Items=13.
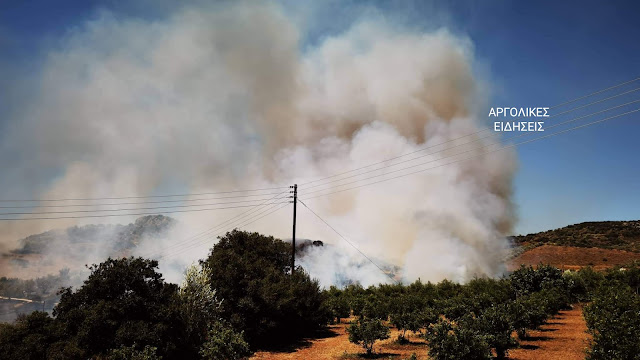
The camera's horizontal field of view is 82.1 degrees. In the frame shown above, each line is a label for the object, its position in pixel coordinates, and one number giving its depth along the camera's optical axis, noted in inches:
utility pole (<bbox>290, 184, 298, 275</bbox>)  1382.9
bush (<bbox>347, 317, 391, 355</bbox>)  840.3
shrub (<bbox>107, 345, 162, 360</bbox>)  556.4
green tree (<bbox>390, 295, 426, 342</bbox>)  985.5
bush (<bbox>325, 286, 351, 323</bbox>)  1539.1
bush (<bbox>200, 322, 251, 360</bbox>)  657.6
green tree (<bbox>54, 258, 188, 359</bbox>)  674.8
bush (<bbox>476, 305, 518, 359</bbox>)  697.6
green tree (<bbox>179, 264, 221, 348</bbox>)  803.4
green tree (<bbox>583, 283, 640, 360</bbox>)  467.5
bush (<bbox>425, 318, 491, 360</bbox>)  577.0
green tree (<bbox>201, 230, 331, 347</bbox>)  1024.2
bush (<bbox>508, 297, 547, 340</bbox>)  868.0
